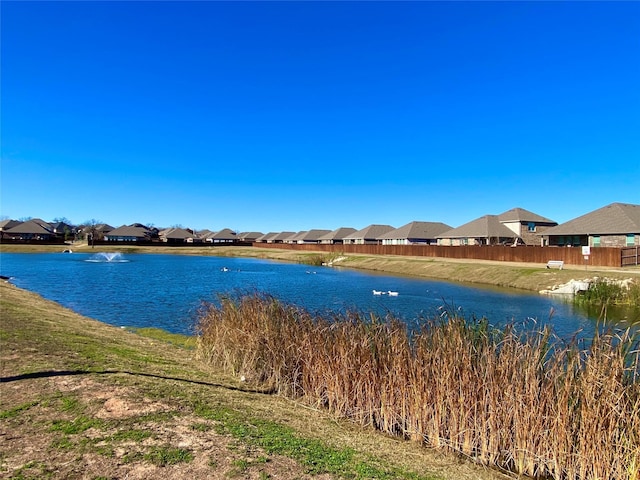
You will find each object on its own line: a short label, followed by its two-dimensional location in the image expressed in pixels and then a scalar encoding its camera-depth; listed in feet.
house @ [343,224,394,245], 312.21
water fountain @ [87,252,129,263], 195.29
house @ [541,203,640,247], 146.10
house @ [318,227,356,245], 347.77
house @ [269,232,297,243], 467.81
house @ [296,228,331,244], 396.90
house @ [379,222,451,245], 259.60
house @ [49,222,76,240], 393.56
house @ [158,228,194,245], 404.63
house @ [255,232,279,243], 491.72
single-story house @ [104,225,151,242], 383.86
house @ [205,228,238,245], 437.87
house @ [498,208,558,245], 212.23
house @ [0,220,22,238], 368.66
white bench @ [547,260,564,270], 113.70
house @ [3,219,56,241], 359.87
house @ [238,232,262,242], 531.54
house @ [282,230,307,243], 427.74
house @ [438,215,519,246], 205.26
